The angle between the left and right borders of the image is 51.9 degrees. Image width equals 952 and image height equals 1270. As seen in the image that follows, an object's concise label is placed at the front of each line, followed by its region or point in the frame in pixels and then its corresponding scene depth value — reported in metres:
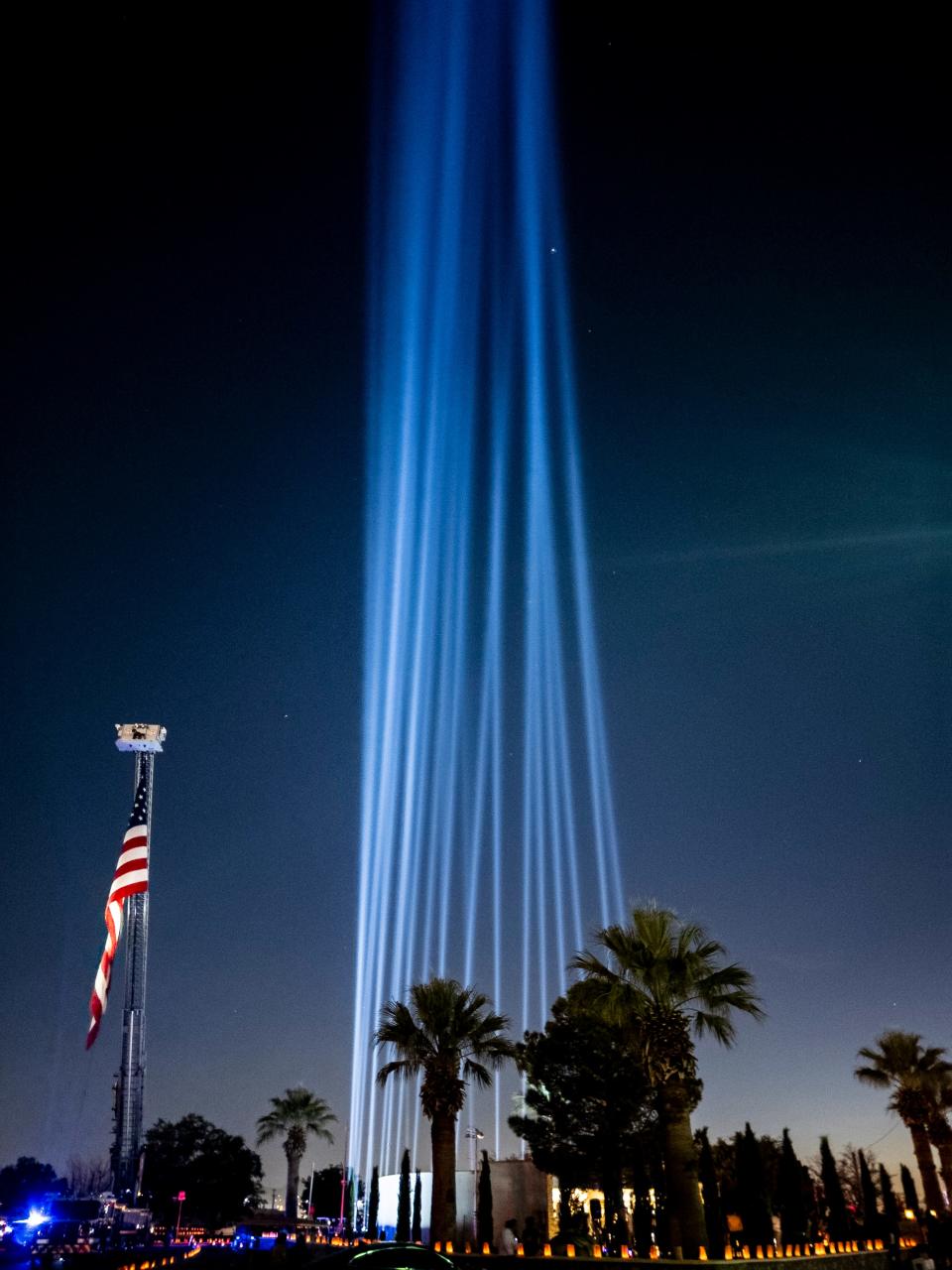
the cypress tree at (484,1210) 34.26
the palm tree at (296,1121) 72.25
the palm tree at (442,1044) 31.89
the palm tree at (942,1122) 41.34
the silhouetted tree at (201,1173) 77.31
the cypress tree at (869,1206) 33.78
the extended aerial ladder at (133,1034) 64.81
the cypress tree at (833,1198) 31.51
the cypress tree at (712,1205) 28.64
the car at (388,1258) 15.95
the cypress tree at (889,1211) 33.94
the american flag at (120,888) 53.91
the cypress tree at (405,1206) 37.53
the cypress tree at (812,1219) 33.84
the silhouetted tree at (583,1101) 42.69
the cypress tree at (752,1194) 28.97
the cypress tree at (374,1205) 39.01
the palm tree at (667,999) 24.14
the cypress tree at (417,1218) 39.30
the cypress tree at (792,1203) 31.34
